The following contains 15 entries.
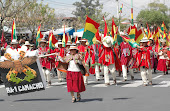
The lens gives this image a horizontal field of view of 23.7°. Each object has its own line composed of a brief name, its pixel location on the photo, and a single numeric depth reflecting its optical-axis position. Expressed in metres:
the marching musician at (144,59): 15.33
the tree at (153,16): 89.08
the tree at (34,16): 39.69
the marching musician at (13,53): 12.01
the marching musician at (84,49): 17.57
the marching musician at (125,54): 17.89
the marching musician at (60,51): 18.51
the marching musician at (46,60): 16.44
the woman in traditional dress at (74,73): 11.50
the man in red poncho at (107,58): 15.81
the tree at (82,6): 109.75
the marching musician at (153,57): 22.71
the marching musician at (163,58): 21.83
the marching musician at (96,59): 18.64
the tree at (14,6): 25.94
